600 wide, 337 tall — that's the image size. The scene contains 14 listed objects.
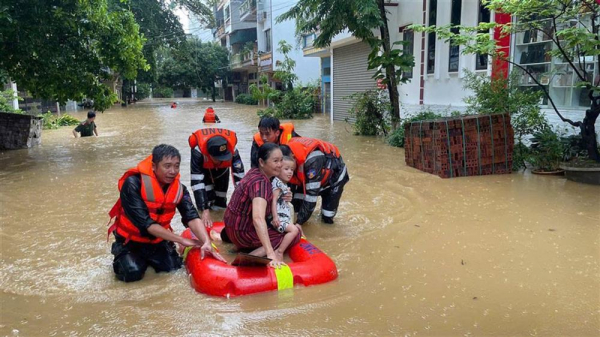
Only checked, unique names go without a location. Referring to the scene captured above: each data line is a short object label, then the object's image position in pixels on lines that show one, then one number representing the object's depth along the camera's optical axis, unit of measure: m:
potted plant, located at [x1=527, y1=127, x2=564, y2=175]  7.86
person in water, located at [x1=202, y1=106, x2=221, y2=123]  18.55
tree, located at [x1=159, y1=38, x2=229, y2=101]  46.94
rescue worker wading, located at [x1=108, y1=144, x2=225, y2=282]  3.65
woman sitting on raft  3.64
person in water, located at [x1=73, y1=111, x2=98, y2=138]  14.07
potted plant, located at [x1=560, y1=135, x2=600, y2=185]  7.04
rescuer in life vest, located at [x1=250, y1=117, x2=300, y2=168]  5.11
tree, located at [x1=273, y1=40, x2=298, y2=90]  25.89
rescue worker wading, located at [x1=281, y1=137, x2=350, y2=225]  4.77
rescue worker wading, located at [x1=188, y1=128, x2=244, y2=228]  5.22
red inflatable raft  3.51
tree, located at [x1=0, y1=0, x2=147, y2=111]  9.12
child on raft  3.98
